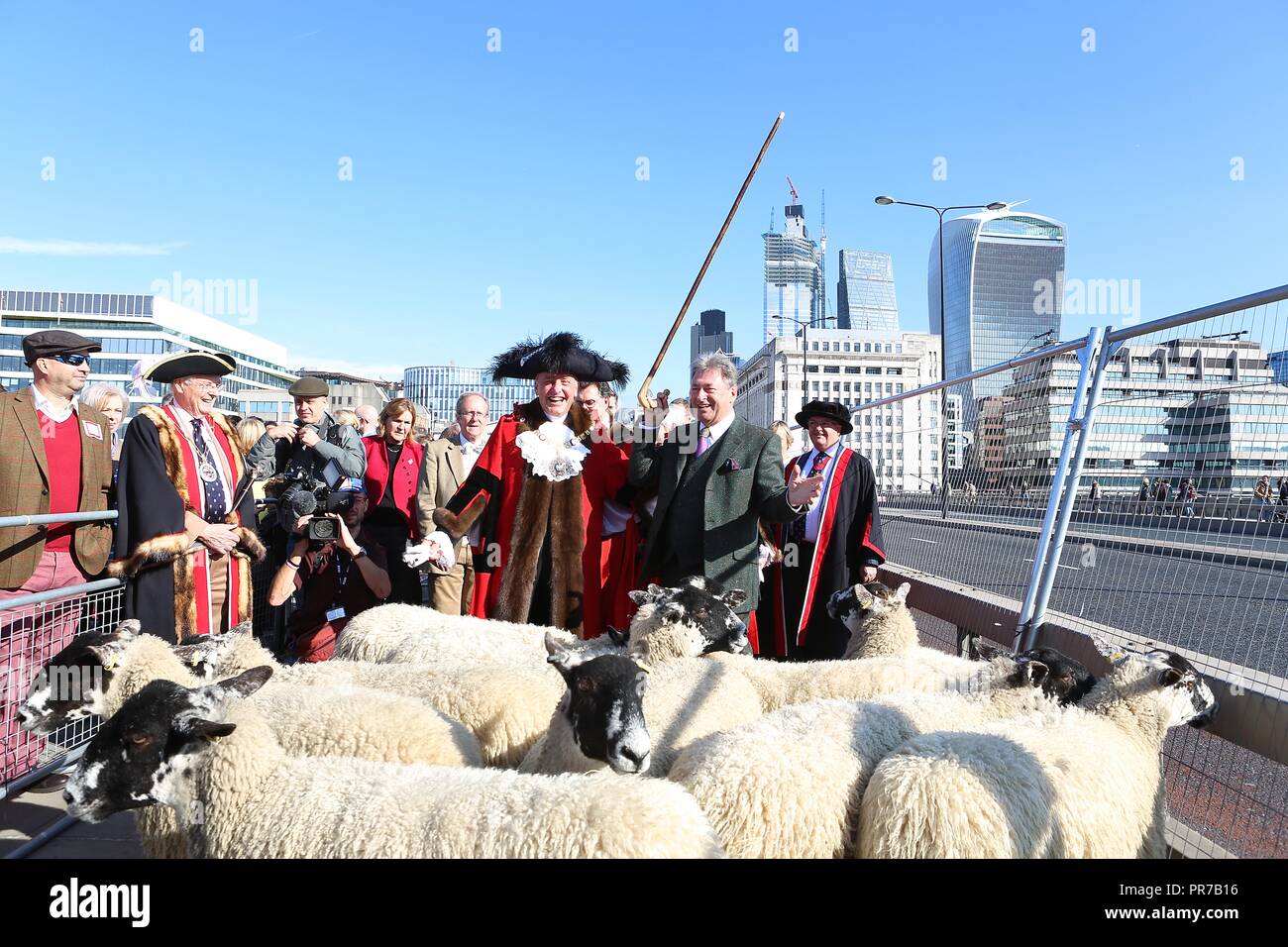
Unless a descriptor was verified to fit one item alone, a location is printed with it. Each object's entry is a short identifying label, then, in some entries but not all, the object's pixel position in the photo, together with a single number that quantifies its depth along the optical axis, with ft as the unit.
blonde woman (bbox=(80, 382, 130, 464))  20.04
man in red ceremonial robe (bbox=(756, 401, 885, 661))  16.66
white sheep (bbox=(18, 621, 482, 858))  9.71
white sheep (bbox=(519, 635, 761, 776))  8.77
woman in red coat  20.57
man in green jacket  13.78
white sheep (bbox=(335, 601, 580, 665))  13.79
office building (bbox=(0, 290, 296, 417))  305.12
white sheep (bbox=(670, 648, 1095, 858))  7.81
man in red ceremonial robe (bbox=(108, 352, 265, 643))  13.67
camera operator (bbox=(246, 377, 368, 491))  20.27
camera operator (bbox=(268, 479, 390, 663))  18.25
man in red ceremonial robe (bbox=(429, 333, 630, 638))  14.97
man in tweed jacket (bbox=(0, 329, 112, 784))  12.23
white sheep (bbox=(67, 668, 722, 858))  6.75
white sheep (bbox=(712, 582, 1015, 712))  11.90
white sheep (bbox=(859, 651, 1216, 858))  7.56
